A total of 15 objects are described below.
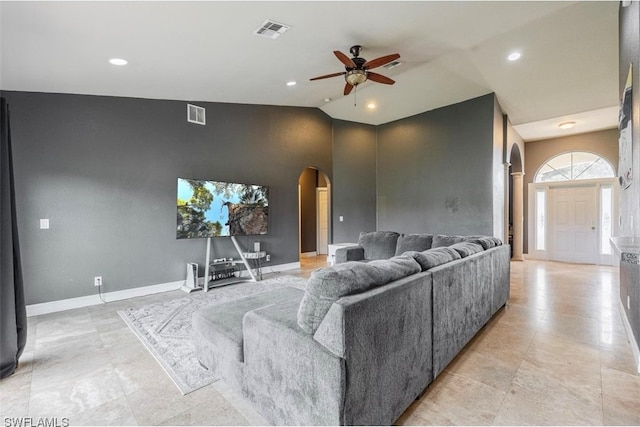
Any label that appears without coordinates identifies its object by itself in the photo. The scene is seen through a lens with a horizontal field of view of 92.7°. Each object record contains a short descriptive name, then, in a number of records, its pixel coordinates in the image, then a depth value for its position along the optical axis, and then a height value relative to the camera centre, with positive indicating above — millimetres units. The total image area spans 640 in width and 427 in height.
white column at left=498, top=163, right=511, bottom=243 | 6126 +201
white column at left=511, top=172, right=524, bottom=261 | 7465 -120
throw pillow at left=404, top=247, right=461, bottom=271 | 2062 -336
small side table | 6364 -803
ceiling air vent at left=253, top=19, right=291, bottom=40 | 2969 +1834
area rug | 2209 -1169
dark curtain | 2189 -346
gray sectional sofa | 1350 -707
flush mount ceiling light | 6418 +1818
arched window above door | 6844 +989
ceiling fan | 3400 +1684
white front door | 6879 -346
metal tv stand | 4852 -919
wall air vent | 4812 +1569
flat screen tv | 4434 +49
